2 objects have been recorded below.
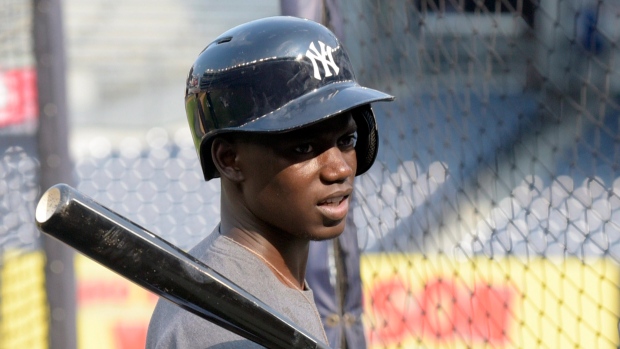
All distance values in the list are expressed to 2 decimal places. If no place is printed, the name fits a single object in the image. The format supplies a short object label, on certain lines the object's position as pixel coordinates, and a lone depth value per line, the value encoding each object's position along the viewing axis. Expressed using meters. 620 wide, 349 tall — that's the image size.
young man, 8.64
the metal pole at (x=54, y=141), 10.00
